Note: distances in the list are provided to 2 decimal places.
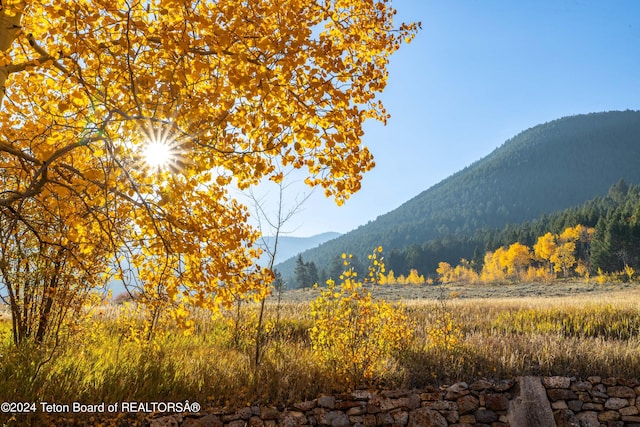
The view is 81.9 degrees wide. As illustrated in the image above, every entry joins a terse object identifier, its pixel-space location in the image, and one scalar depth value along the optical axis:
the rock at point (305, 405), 5.04
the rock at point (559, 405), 5.80
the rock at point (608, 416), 5.89
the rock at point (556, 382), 5.92
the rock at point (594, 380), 6.05
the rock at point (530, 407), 5.61
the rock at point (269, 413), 4.86
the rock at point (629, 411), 5.89
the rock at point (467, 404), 5.61
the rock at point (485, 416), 5.62
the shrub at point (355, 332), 5.82
